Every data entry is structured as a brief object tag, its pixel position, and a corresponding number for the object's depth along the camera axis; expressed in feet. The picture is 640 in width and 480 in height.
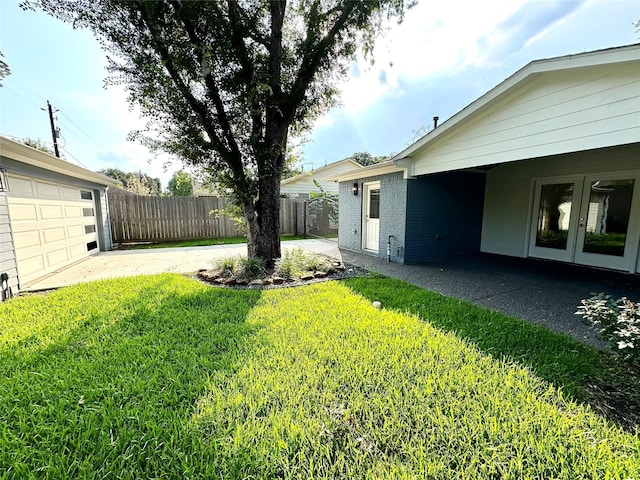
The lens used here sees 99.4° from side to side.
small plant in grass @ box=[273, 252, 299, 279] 19.01
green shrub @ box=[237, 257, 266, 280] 19.08
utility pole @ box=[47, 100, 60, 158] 45.92
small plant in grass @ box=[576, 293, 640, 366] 7.27
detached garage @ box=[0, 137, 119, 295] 15.65
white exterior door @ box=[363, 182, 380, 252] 26.64
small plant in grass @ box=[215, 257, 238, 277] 19.73
